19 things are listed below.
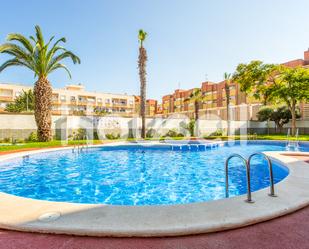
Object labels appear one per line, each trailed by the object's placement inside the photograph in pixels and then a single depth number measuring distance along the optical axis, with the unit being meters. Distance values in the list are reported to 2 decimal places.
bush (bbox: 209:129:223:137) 32.16
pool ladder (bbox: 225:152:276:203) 4.11
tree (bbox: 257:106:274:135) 33.03
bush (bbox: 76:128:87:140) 24.75
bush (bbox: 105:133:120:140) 26.67
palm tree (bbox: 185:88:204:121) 32.41
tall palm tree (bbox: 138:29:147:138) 26.31
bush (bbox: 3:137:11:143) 20.95
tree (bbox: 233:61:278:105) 26.94
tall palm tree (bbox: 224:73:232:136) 32.48
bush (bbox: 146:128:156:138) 30.17
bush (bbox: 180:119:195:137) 30.72
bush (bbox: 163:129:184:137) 30.41
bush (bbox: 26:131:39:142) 21.89
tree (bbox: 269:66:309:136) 24.91
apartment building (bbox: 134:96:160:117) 86.03
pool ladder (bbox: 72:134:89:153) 16.51
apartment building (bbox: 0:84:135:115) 56.19
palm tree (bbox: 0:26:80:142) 17.61
